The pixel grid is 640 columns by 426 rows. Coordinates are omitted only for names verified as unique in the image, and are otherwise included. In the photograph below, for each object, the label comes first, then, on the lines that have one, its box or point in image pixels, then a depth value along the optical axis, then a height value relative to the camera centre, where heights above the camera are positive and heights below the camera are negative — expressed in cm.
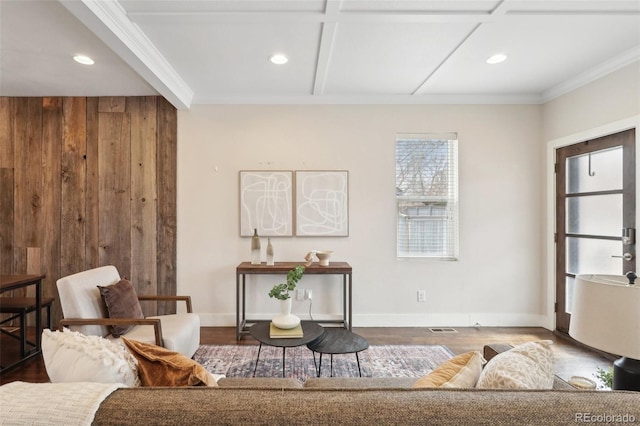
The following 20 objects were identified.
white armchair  209 -72
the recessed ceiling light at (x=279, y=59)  261 +131
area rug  249 -125
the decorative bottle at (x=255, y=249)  336 -38
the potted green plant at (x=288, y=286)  232 -54
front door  264 +4
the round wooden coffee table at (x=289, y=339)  203 -83
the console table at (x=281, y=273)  317 -60
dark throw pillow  223 -66
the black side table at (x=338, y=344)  204 -87
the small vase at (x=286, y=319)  223 -75
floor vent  341 -126
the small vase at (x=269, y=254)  334 -43
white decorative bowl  328 -44
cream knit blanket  79 -49
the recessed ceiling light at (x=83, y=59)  260 +129
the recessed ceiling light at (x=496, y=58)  264 +134
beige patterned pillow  101 -52
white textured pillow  103 -50
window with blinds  363 +26
